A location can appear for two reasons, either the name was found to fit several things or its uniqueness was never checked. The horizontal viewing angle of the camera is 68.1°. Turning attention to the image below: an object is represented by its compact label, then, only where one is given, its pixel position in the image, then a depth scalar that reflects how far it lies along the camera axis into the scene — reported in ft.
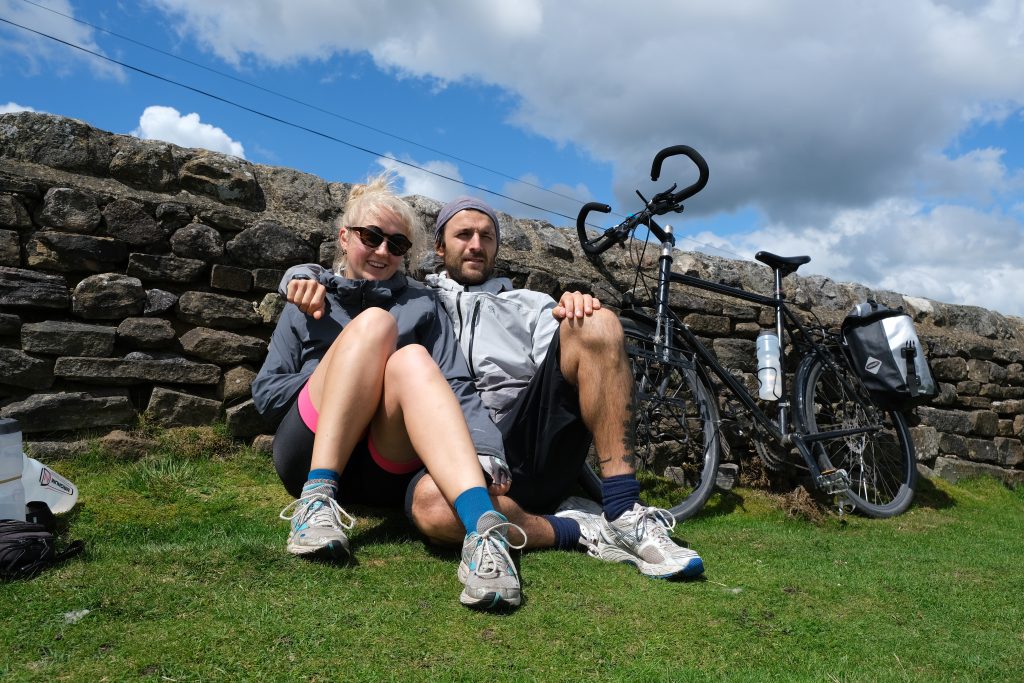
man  7.49
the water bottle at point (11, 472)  6.99
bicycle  11.69
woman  6.77
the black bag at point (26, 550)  6.06
